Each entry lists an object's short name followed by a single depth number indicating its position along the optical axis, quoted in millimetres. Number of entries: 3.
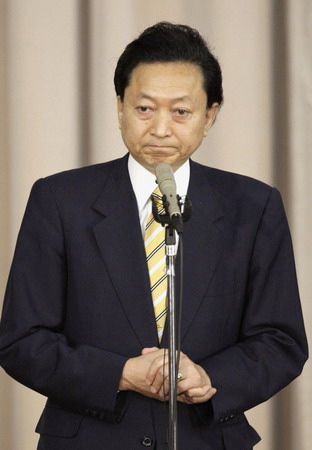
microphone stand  7030
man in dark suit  7260
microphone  7041
